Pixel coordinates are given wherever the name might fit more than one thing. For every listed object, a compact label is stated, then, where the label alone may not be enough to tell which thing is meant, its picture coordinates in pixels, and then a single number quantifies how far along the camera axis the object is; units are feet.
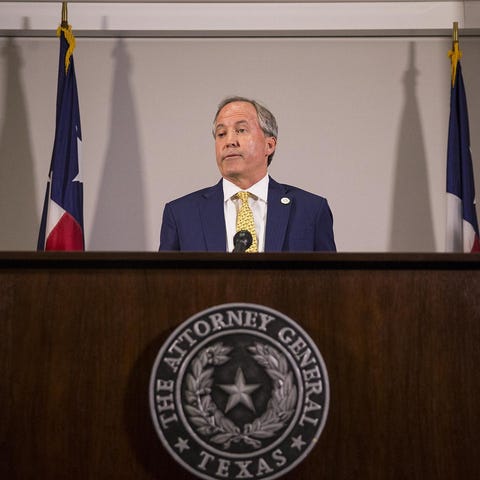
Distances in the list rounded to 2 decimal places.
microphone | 16.49
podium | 11.53
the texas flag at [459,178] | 25.43
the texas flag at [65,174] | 24.72
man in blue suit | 22.39
